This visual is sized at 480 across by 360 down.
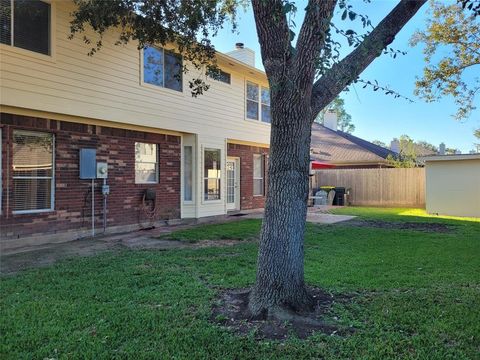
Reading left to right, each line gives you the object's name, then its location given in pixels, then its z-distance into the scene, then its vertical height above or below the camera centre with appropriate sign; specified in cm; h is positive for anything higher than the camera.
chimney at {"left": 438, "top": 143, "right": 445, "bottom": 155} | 1999 +169
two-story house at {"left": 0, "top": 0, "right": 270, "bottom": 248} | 783 +129
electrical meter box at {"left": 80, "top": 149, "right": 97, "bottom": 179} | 901 +35
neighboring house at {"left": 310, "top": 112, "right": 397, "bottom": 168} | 2502 +205
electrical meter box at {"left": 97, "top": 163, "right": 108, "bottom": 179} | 934 +21
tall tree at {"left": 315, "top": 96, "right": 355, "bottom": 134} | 5459 +831
